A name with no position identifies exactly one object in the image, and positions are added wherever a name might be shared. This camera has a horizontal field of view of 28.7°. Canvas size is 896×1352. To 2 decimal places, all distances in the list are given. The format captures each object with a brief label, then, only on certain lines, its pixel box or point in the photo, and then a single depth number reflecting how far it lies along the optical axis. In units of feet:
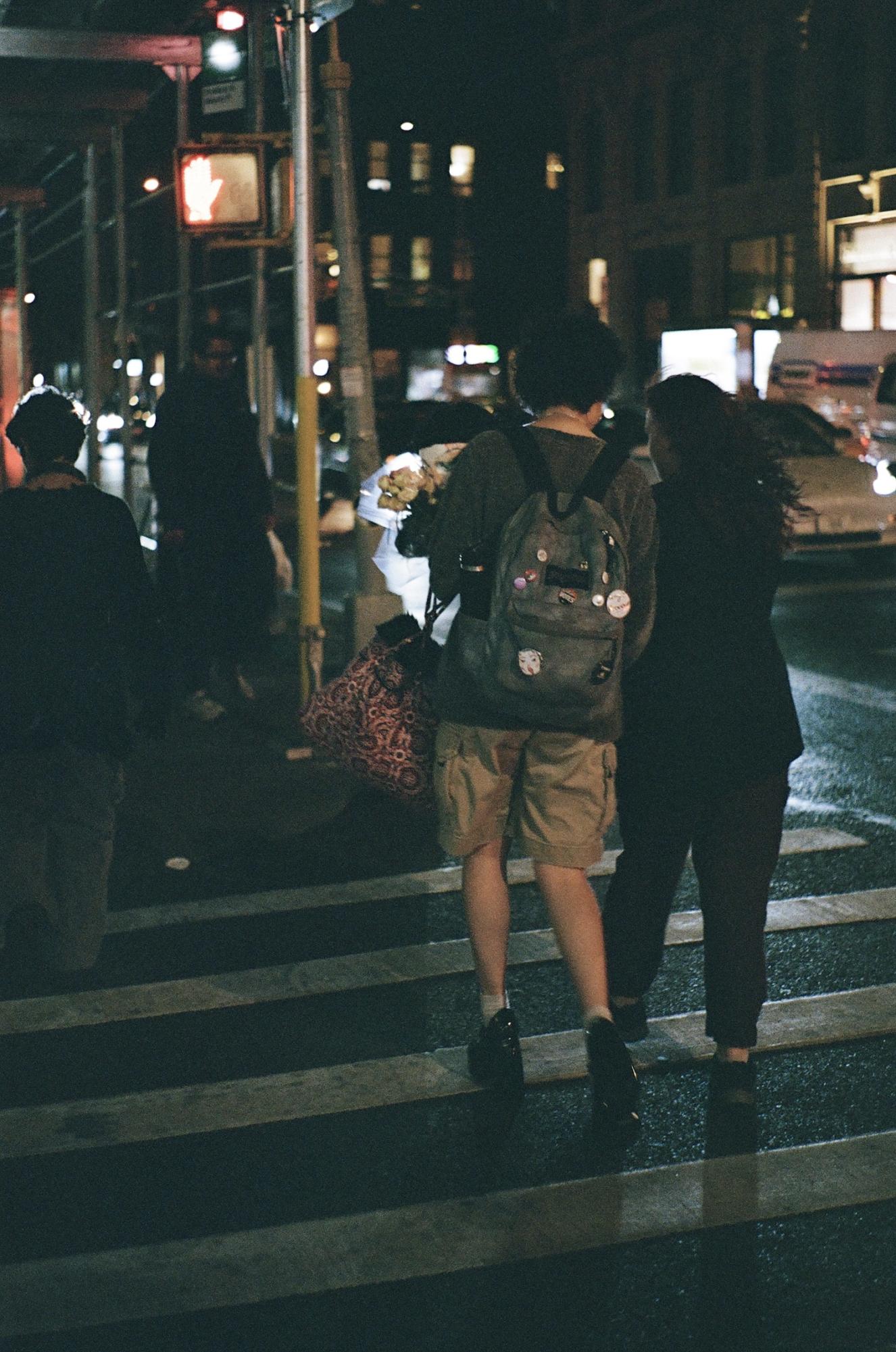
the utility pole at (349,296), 30.99
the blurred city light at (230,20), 31.12
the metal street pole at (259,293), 31.68
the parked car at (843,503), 56.85
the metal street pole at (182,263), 36.22
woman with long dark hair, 14.65
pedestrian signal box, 29.86
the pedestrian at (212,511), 31.17
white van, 91.15
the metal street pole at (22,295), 56.80
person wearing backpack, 13.52
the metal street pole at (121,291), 43.09
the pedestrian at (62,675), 16.69
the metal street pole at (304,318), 28.19
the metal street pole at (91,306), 46.78
